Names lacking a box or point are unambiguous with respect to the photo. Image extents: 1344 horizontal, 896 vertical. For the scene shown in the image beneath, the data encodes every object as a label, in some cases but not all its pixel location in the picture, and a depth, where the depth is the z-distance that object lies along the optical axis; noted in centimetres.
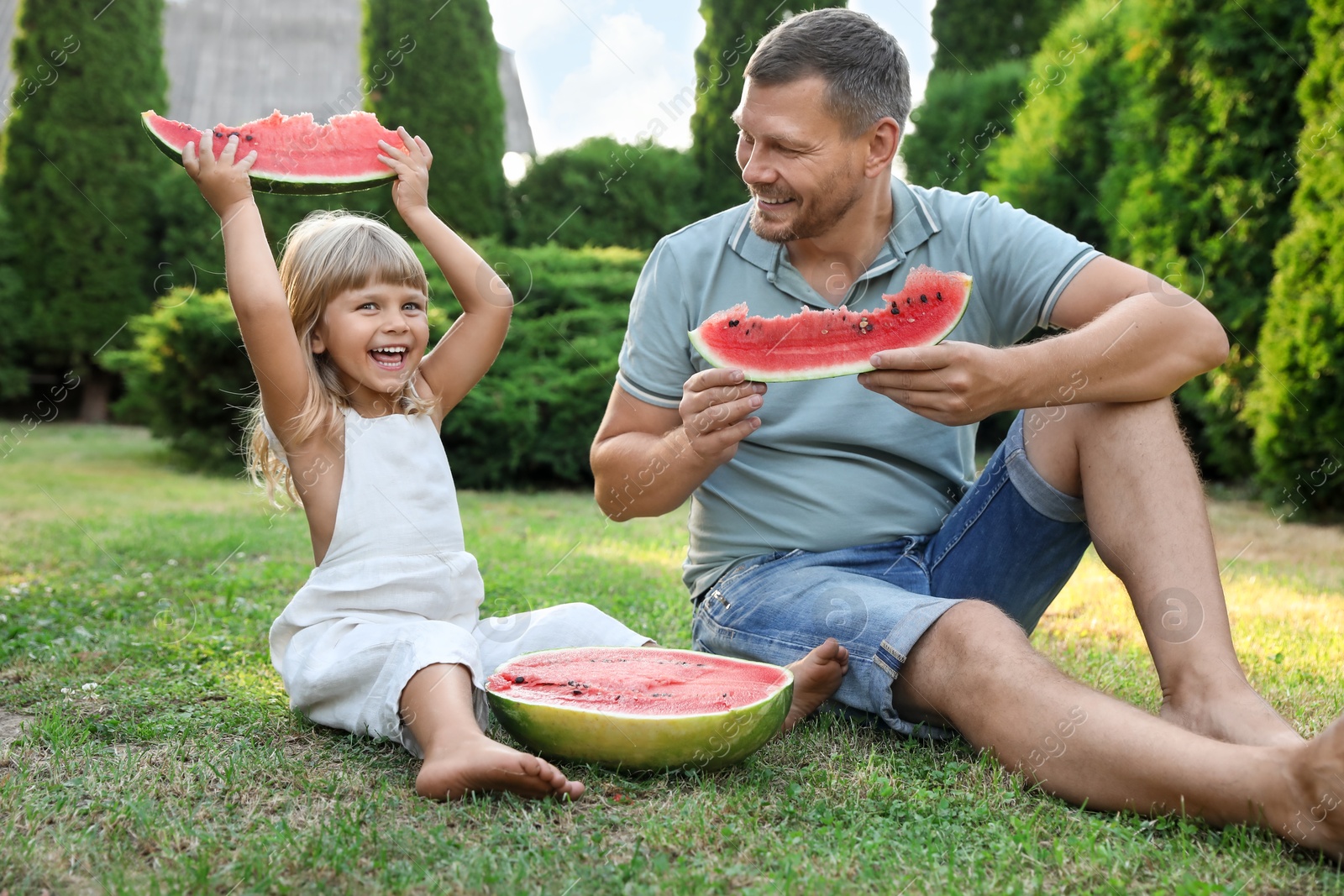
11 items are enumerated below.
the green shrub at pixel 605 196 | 1234
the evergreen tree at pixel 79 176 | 1198
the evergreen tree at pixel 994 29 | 1249
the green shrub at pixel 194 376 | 968
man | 218
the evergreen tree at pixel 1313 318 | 654
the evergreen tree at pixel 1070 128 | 952
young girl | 253
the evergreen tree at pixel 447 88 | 1136
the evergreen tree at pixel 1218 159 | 720
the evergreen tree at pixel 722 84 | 1099
